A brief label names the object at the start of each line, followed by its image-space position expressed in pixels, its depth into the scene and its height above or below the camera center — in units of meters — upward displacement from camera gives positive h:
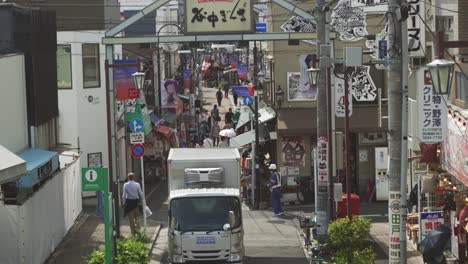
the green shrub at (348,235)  20.42 -3.78
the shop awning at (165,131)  42.66 -2.40
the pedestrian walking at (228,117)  52.87 -2.20
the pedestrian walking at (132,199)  25.41 -3.50
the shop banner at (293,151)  34.88 -2.90
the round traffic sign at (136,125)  26.97 -1.31
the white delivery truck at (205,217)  20.91 -3.36
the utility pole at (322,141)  23.31 -1.72
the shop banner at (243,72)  57.40 +0.68
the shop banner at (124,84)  28.48 +0.01
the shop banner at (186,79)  64.10 +0.32
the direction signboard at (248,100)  42.88 -0.95
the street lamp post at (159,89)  47.22 -0.33
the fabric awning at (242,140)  37.38 -2.57
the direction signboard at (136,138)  26.59 -1.69
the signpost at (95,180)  17.50 -1.97
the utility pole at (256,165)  33.66 -3.36
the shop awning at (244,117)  42.06 -1.75
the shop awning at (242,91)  44.47 -0.48
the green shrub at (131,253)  18.28 -3.70
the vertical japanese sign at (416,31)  20.78 +1.17
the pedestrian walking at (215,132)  50.37 -3.07
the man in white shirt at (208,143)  42.68 -3.07
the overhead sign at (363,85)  32.44 -0.22
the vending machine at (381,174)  30.59 -3.53
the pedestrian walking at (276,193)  30.82 -4.08
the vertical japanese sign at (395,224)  14.13 -2.43
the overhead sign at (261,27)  43.22 +2.83
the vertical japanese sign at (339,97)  27.47 -0.56
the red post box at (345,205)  25.86 -3.90
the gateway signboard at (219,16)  24.38 +1.94
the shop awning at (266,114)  37.54 -1.48
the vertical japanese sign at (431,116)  17.19 -0.78
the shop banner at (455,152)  17.30 -1.62
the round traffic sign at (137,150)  26.59 -2.08
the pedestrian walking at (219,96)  70.27 -1.17
